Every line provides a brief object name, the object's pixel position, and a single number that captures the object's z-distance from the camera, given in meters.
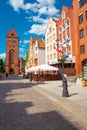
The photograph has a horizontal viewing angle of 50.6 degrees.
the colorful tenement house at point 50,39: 24.71
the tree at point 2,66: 58.54
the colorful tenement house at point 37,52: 30.66
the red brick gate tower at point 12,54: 56.26
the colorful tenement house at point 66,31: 19.54
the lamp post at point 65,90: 6.30
